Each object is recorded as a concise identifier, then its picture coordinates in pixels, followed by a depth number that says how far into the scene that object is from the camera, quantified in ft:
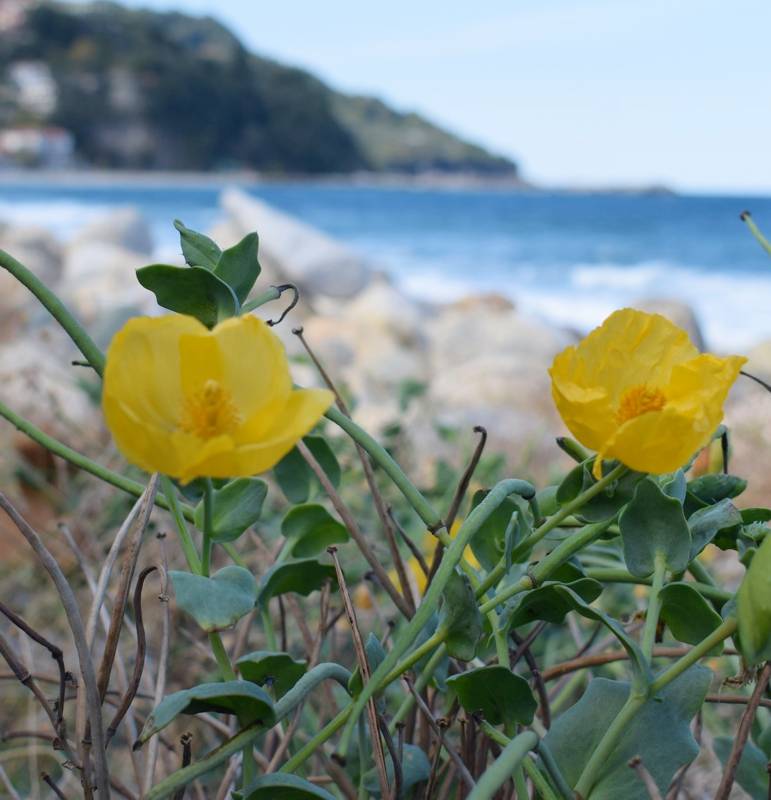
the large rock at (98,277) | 20.33
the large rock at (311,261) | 29.53
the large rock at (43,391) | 6.14
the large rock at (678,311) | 20.64
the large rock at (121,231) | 34.35
